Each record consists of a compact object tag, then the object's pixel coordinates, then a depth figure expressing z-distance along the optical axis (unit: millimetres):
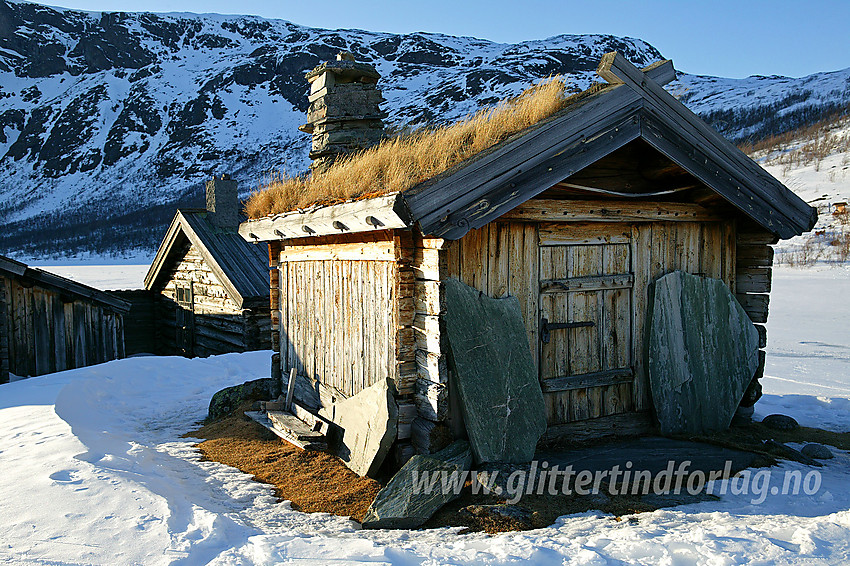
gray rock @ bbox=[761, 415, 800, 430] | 7047
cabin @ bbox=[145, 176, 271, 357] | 13883
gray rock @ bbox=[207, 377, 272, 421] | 8339
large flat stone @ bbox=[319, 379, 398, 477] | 5367
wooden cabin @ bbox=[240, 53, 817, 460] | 5254
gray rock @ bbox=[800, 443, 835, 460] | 5969
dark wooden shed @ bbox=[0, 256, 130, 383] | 12812
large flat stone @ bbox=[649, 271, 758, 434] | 6492
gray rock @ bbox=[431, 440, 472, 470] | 5082
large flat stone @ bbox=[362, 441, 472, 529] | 4539
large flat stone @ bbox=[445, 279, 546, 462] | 5293
